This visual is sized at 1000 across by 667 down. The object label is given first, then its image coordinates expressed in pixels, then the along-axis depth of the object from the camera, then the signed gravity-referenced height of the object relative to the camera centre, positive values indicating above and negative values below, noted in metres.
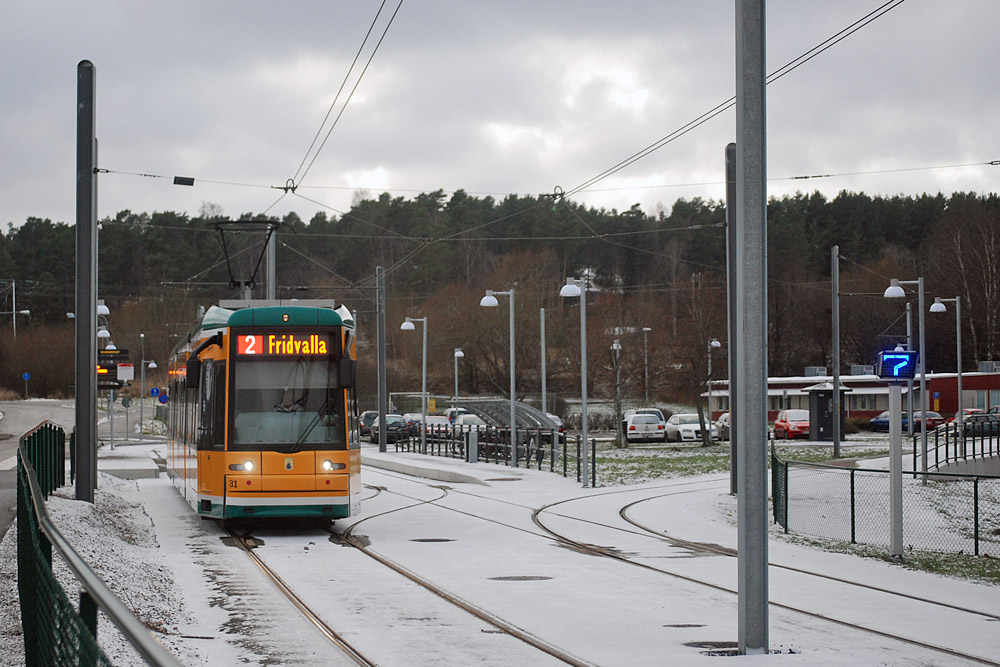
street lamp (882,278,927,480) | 32.94 +1.06
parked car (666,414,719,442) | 59.47 -2.53
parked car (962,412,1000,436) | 43.94 -1.80
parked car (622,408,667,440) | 60.22 -1.90
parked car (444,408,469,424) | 57.50 -1.78
